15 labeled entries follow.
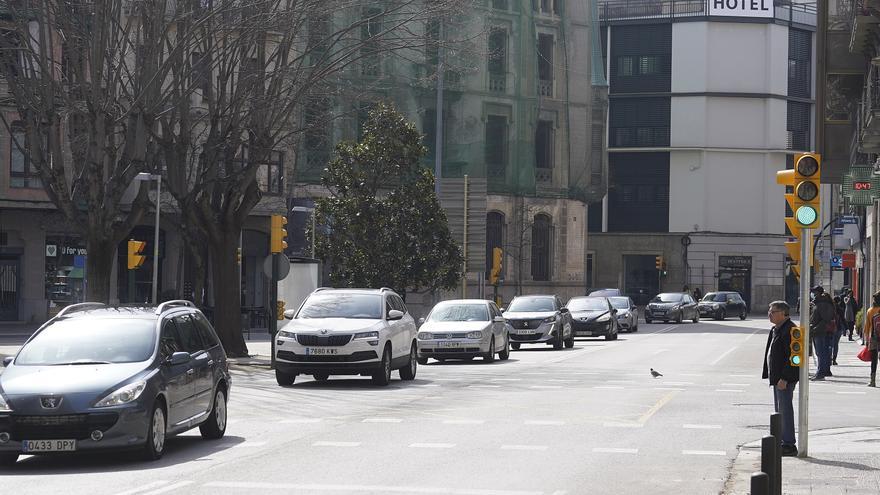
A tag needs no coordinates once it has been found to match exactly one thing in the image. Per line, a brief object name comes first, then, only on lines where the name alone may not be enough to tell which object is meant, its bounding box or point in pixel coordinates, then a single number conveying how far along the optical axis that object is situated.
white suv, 24.56
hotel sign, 93.83
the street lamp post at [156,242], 37.41
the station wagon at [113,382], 13.30
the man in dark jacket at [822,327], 29.50
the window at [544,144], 71.75
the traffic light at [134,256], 42.25
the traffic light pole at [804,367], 14.20
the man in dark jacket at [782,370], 14.57
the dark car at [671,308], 70.56
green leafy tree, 49.41
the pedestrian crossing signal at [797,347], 14.31
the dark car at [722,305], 77.25
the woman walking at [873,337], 26.83
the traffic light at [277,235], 31.23
